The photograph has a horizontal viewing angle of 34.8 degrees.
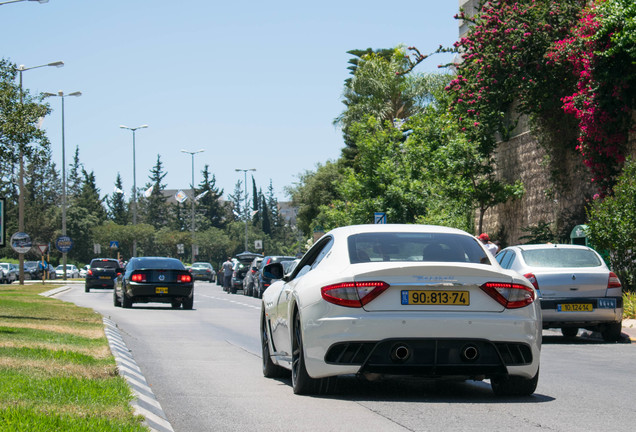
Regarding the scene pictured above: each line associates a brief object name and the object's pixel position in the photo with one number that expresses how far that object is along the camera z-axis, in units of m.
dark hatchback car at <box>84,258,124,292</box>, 47.25
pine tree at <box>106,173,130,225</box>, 148.80
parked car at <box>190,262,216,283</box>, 72.88
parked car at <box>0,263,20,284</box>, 67.25
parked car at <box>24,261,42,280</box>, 79.71
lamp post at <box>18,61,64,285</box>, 47.81
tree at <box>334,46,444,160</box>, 55.84
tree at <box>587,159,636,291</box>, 20.69
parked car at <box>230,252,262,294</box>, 45.94
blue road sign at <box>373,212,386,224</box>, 31.66
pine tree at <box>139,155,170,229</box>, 149.62
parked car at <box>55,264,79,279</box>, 96.94
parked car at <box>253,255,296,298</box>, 38.91
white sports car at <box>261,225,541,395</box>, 8.12
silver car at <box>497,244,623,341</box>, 15.80
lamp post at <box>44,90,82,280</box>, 61.47
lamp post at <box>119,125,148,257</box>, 80.81
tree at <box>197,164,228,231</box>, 148.25
